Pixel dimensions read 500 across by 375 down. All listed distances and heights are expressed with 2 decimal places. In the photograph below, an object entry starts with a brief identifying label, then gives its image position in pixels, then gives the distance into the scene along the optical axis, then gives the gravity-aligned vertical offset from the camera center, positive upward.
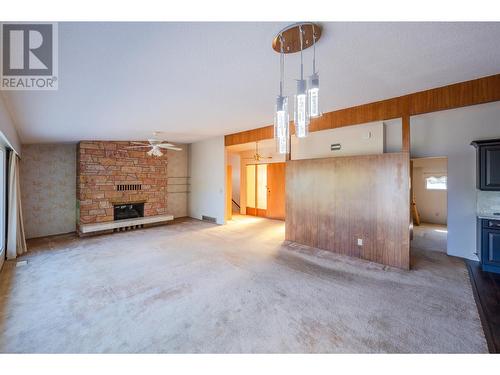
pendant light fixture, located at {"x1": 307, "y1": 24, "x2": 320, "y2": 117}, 1.79 +0.74
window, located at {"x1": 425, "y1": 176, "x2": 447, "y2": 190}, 7.48 +0.10
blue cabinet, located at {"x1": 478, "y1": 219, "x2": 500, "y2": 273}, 3.44 -0.91
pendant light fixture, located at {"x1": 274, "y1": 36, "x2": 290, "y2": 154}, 1.99 +0.59
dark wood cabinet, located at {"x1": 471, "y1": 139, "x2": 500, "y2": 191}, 3.45 +0.34
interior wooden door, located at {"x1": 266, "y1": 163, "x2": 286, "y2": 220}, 8.13 -0.16
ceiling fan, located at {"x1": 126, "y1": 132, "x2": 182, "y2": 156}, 5.27 +0.97
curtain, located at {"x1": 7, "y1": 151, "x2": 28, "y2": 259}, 4.19 -0.50
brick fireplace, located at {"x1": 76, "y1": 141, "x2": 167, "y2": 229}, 5.99 +0.21
